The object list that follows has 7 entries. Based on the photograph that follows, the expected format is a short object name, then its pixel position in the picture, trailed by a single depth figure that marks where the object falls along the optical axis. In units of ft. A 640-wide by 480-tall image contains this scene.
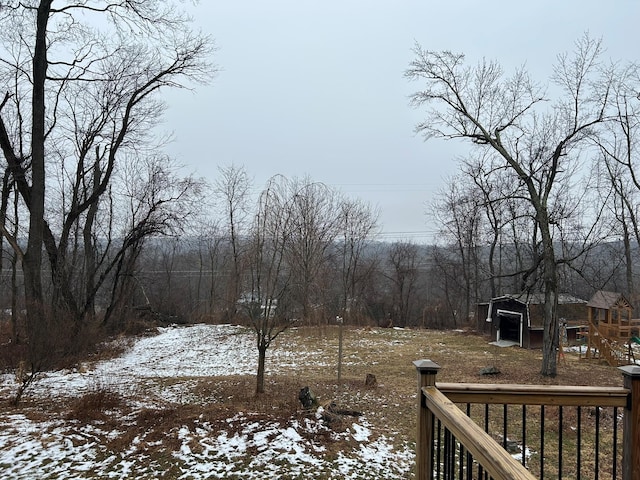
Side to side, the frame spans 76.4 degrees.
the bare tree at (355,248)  70.33
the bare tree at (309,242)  24.48
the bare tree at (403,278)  73.77
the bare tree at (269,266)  22.20
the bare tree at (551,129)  32.04
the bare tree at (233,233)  24.16
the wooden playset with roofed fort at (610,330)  38.86
